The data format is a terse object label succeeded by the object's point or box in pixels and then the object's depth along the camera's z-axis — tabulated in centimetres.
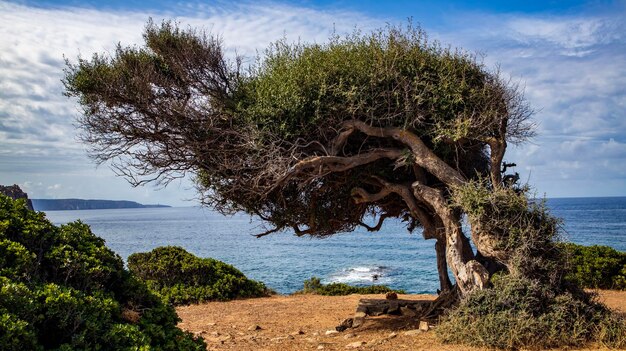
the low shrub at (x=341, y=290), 1989
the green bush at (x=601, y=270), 1869
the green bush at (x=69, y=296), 601
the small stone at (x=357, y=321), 1327
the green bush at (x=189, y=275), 1858
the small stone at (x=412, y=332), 1188
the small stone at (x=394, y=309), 1426
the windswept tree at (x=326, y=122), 1200
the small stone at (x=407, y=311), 1393
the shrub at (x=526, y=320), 1036
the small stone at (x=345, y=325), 1302
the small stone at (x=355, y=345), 1129
